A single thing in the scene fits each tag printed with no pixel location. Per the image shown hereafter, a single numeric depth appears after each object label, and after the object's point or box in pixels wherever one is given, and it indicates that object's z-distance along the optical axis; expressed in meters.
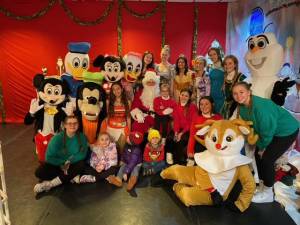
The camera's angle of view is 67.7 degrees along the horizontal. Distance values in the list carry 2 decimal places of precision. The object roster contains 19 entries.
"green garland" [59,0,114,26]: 4.25
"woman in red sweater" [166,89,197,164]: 2.77
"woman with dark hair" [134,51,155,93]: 3.02
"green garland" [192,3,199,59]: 4.35
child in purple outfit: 2.51
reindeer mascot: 2.02
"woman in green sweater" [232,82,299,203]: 2.06
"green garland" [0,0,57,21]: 4.17
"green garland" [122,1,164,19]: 4.30
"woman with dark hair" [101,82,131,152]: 2.73
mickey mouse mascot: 2.60
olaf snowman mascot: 2.39
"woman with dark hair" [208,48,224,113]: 2.94
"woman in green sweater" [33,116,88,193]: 2.37
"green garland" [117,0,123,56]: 4.27
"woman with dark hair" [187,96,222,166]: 2.54
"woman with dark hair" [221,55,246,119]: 2.63
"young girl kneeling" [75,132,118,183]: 2.49
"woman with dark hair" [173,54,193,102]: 3.16
